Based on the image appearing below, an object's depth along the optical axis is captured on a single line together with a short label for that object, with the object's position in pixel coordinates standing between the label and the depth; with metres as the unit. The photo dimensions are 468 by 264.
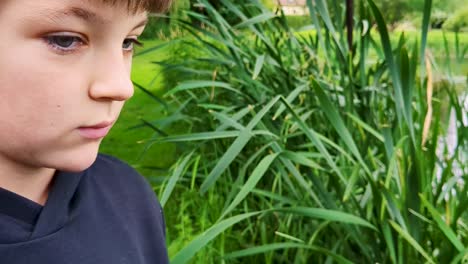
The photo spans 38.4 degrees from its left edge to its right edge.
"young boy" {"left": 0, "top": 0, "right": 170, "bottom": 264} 0.57
